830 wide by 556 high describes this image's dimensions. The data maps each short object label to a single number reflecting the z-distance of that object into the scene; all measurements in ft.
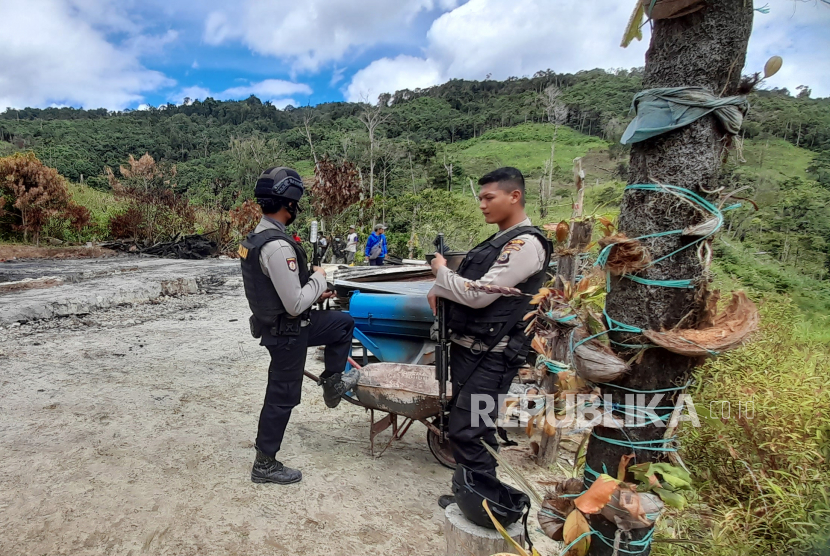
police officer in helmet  8.79
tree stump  6.16
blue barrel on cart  13.93
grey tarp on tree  4.05
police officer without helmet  7.10
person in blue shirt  41.09
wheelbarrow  10.16
